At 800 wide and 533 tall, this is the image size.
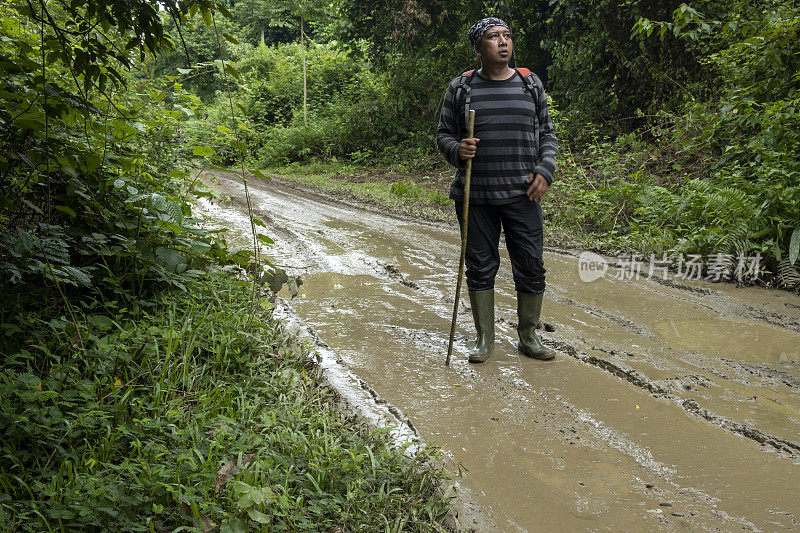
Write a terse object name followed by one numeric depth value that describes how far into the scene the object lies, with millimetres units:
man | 3936
